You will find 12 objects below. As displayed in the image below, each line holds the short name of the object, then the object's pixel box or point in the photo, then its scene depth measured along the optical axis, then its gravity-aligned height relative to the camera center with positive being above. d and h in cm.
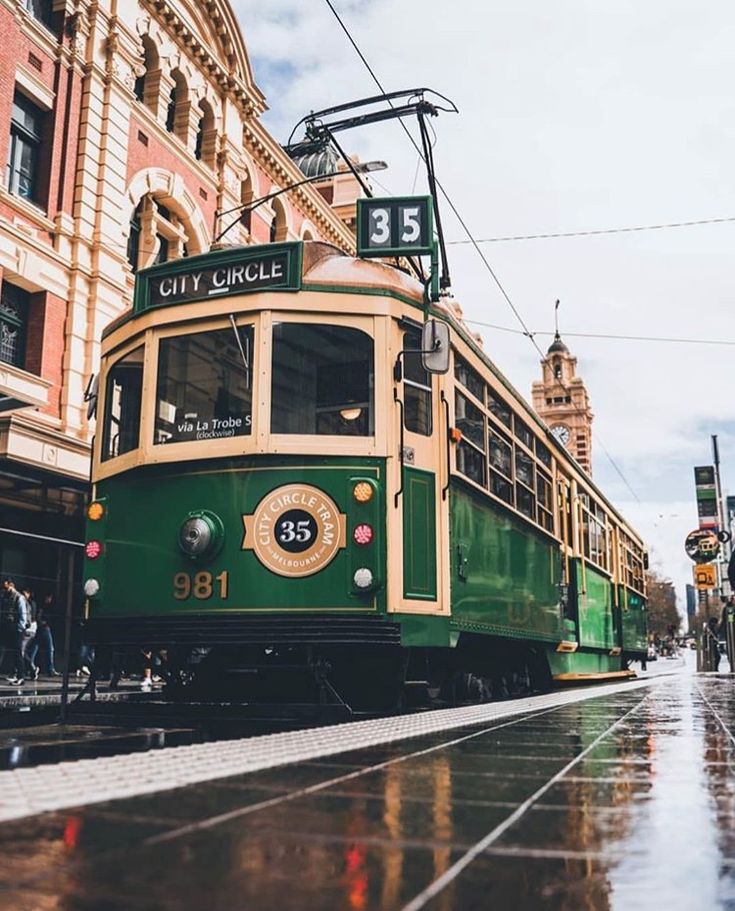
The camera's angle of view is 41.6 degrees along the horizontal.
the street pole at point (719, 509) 3950 +748
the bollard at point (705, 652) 2487 +11
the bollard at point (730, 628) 2650 +83
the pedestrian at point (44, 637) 1547 +28
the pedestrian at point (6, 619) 1496 +55
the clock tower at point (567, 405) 9531 +2491
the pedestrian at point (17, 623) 1350 +43
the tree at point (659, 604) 9212 +509
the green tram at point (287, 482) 660 +123
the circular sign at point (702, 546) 2953 +335
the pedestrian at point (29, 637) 1376 +25
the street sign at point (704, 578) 2710 +218
